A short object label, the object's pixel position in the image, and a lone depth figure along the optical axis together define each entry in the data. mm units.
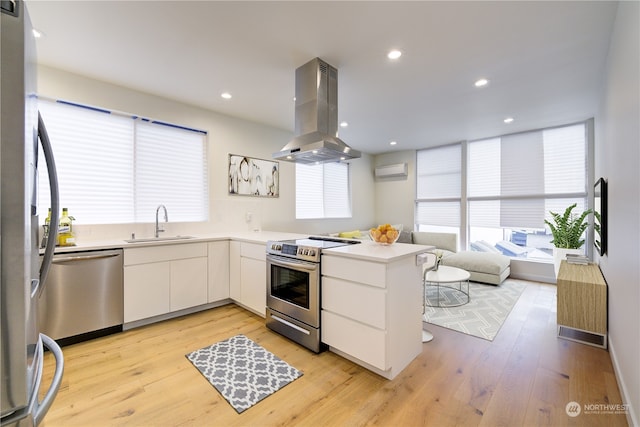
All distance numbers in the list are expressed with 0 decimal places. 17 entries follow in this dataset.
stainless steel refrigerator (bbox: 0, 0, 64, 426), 558
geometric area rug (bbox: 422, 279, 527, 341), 2881
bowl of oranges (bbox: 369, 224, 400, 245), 2463
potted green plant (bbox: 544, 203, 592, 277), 3930
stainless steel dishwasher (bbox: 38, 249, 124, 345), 2350
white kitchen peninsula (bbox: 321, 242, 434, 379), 1930
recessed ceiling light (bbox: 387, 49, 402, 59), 2451
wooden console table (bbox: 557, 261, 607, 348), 2453
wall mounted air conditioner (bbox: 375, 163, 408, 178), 6402
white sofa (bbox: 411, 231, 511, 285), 4367
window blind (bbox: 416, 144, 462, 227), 5746
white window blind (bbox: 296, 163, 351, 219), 5228
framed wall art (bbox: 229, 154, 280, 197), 4117
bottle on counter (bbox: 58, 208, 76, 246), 2598
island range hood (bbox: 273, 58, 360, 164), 2613
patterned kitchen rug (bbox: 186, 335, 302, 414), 1845
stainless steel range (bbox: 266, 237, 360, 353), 2336
